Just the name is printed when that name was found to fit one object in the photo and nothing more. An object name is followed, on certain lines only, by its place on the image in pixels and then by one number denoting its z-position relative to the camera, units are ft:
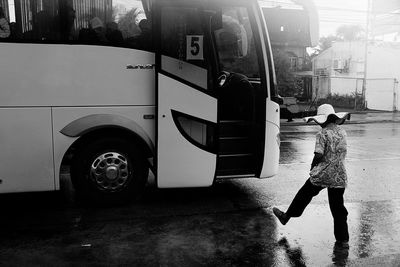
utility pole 91.94
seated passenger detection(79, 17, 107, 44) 19.94
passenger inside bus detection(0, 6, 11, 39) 19.20
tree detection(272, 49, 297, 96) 94.43
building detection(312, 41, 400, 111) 91.97
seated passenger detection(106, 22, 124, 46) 20.10
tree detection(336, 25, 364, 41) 239.81
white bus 19.58
